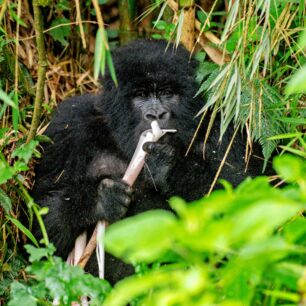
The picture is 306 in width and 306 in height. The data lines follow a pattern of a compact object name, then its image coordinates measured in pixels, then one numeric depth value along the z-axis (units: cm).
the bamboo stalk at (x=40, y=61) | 562
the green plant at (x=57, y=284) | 381
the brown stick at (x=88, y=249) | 587
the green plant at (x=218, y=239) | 212
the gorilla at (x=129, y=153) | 646
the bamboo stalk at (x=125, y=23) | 929
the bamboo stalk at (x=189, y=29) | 775
